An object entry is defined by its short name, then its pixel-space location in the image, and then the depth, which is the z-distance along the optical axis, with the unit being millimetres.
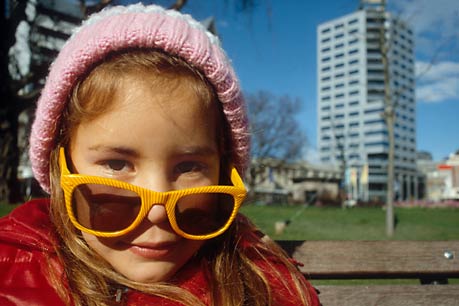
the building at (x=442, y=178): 51719
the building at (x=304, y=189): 30891
